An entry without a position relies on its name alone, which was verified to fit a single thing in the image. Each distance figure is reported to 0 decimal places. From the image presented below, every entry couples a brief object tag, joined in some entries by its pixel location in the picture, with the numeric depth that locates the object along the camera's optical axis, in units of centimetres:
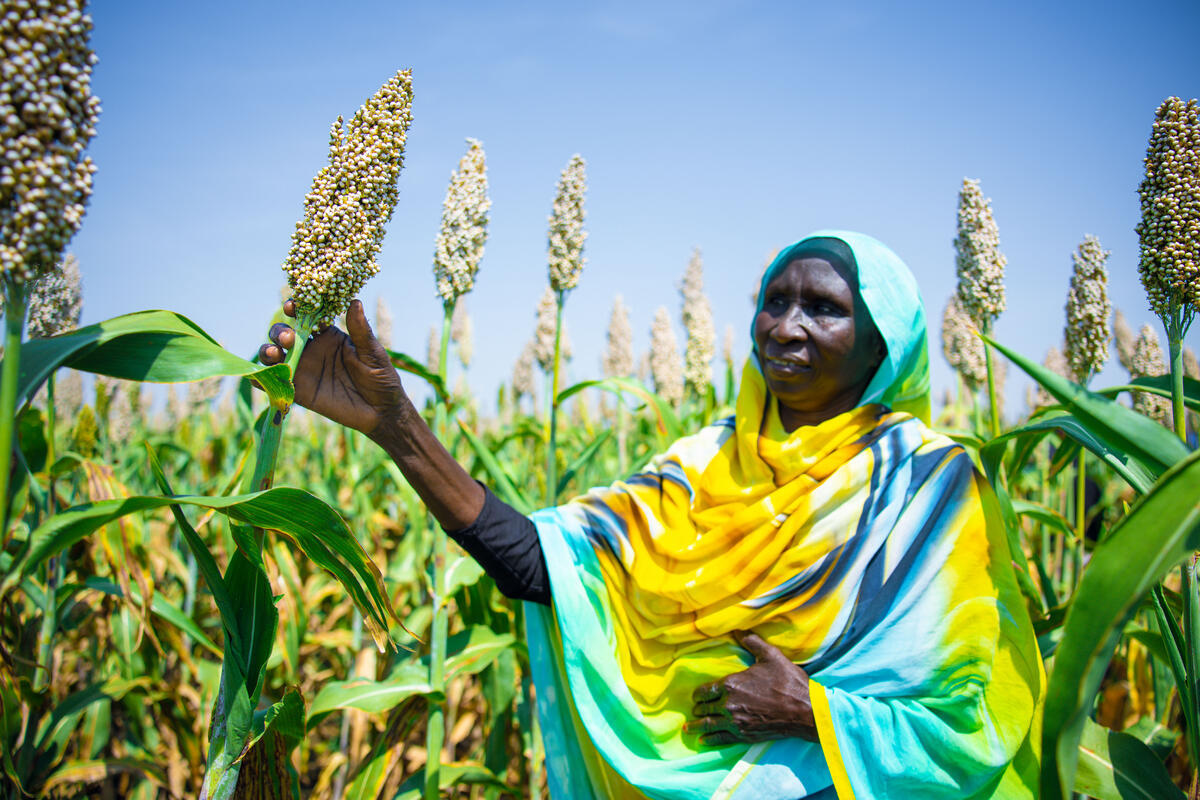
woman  178
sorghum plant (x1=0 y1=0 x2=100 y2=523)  87
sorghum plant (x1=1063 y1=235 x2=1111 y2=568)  255
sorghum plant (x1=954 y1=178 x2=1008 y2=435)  265
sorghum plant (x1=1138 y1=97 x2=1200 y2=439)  148
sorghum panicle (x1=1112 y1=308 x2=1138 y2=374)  643
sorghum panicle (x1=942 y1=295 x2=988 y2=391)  395
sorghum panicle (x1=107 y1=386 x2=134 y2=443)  597
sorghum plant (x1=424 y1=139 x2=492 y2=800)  240
